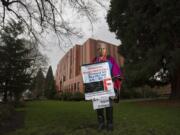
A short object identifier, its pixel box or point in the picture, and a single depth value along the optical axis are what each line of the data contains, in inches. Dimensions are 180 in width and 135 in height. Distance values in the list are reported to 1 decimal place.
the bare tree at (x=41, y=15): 209.1
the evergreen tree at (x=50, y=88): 1421.9
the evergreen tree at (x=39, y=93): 1506.6
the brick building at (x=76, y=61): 1217.3
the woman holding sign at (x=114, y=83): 119.2
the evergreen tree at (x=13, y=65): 486.9
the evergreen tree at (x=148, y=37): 356.3
